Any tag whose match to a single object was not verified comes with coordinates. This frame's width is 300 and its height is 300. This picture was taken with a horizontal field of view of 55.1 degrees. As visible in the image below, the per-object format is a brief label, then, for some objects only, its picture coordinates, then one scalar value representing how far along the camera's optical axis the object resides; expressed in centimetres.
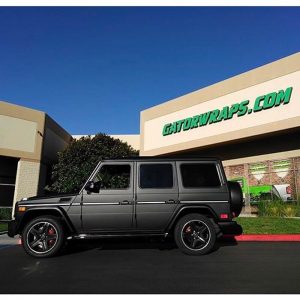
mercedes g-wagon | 582
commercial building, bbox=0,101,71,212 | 2070
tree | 2214
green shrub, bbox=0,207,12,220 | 1986
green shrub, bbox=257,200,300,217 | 1405
